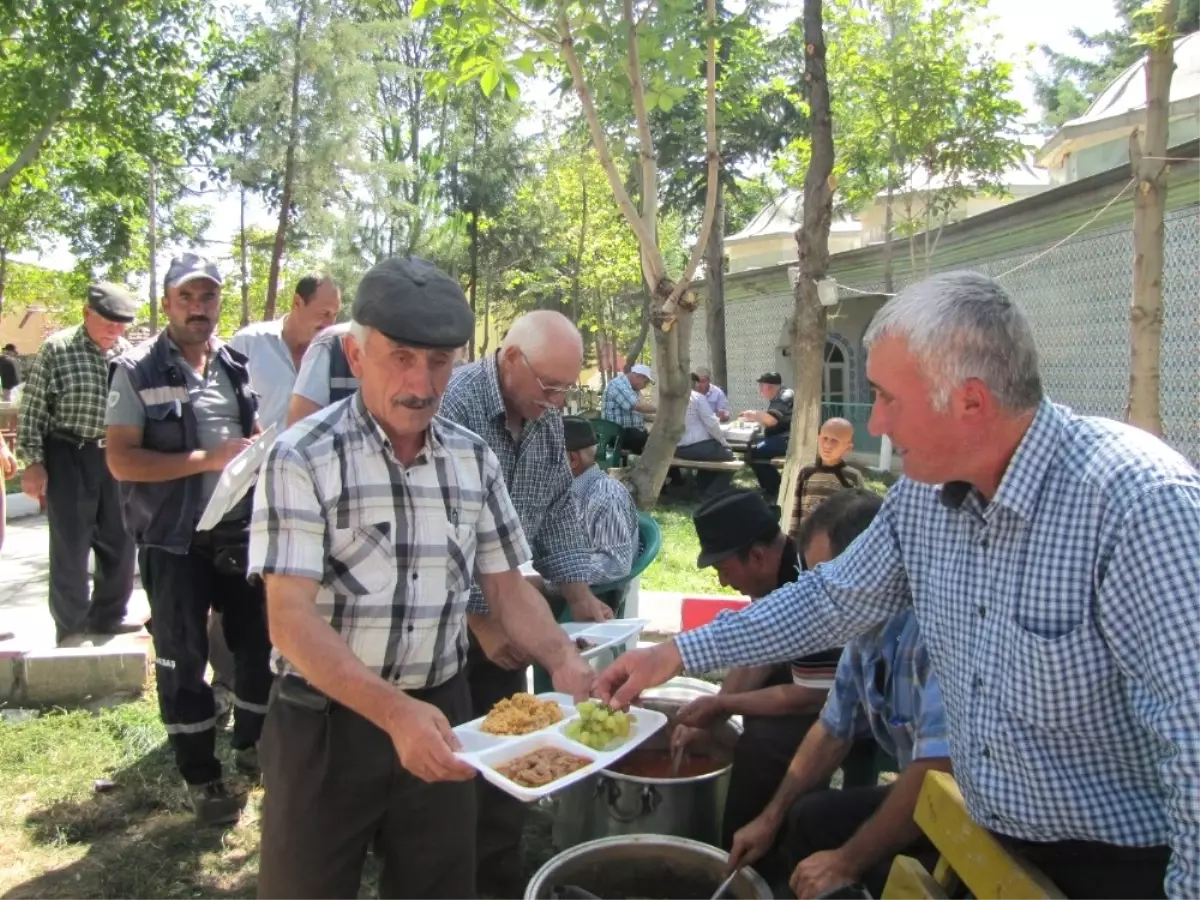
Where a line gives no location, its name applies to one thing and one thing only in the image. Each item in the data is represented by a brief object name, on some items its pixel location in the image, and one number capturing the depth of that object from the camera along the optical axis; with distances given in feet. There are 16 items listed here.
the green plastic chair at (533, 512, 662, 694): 13.29
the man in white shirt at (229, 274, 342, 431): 13.58
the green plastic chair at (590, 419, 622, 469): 40.96
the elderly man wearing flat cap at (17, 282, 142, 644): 18.47
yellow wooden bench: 5.97
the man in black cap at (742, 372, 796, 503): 39.34
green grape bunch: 8.18
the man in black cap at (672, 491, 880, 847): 10.48
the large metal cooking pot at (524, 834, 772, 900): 9.04
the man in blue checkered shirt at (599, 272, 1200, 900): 5.23
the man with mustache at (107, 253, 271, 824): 12.51
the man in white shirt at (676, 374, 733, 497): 39.14
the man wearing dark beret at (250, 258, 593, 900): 6.59
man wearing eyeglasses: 10.91
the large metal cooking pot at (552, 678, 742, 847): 10.38
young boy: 23.07
